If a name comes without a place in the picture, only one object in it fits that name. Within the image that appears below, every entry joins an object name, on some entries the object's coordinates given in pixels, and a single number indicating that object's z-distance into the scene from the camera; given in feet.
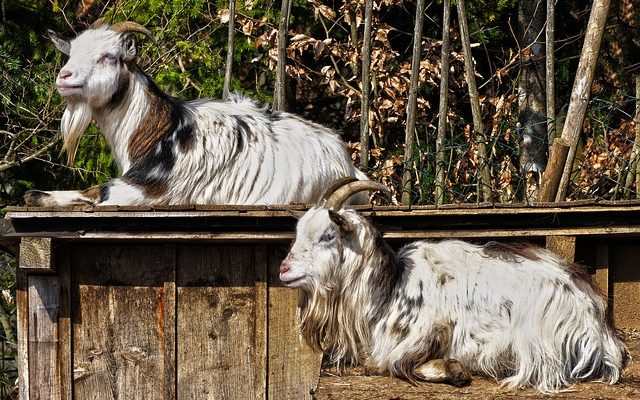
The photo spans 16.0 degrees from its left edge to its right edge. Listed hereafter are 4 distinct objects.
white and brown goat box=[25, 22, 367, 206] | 42.56
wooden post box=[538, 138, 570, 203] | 42.16
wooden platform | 41.00
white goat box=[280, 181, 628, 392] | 36.87
